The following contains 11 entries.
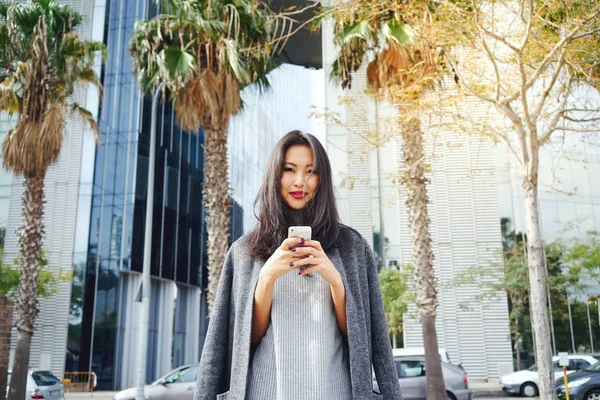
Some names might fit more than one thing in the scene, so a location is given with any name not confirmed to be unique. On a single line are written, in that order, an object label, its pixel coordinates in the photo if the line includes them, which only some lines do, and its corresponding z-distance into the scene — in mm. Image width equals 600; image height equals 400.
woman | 1627
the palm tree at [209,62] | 12547
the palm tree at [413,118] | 11406
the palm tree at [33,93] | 13305
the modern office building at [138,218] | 22984
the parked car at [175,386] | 12703
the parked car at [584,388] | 13188
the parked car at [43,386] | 13023
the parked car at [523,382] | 17950
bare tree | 8211
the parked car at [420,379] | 12844
